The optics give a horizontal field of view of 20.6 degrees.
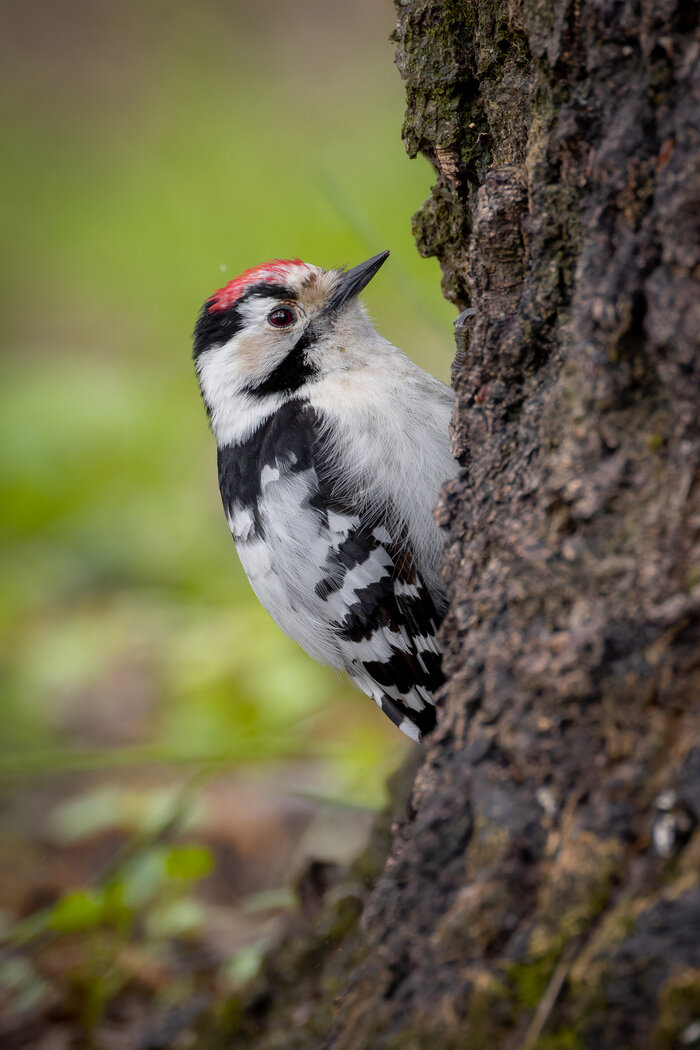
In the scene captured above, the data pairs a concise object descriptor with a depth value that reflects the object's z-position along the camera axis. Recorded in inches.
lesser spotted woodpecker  211.9
